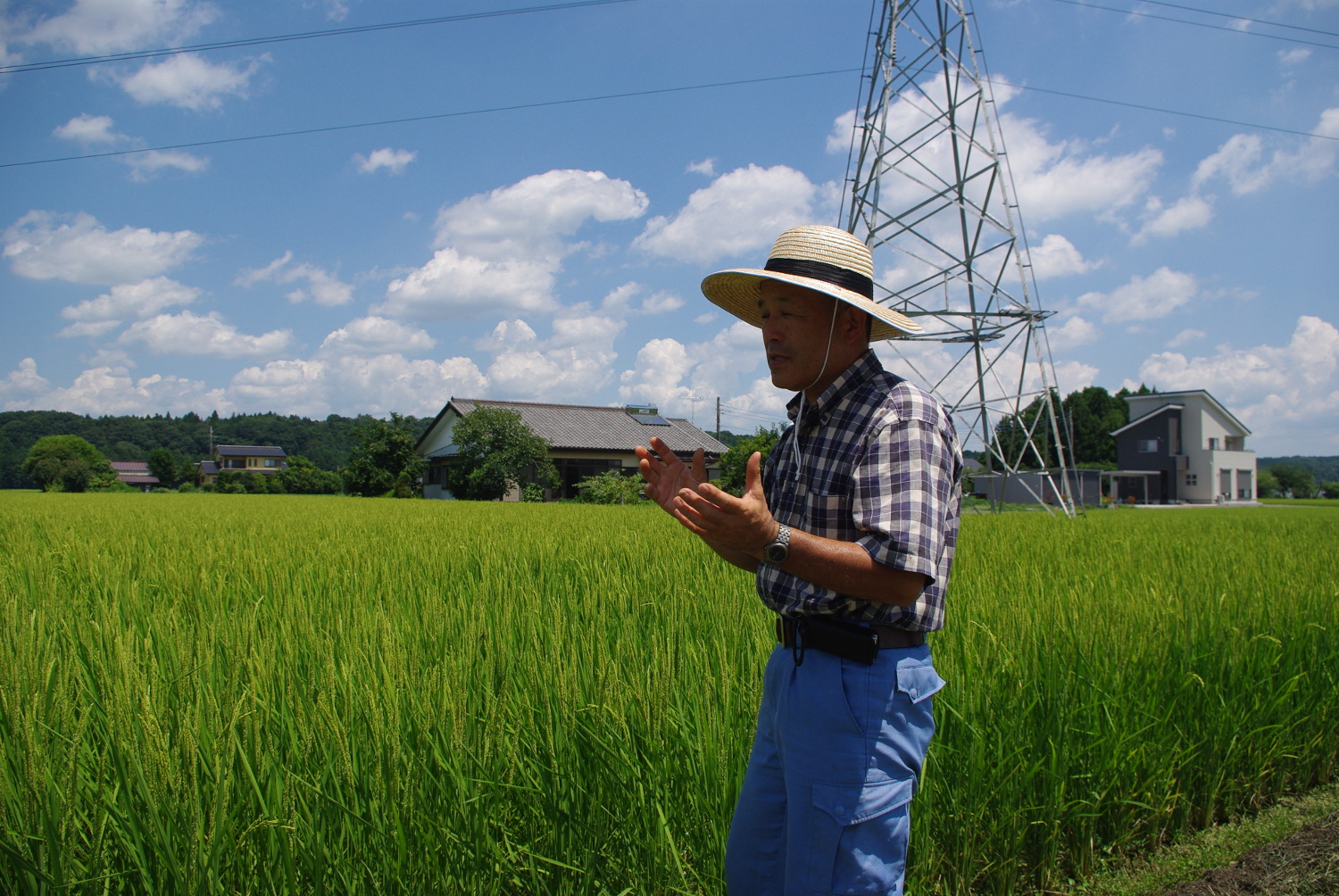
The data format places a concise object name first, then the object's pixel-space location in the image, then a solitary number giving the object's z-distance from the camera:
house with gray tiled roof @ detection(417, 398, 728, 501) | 31.53
